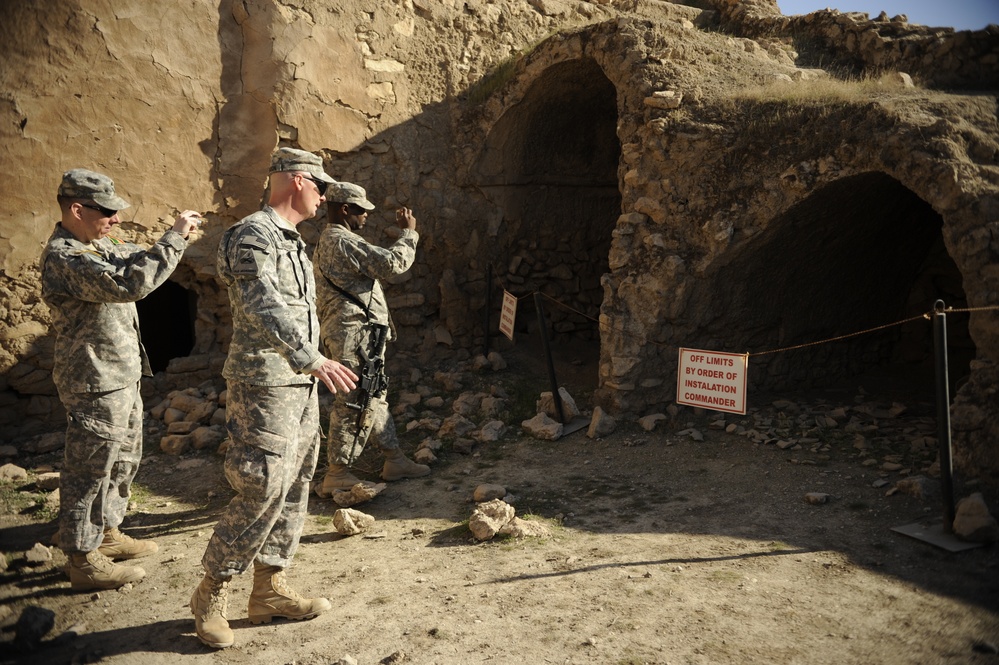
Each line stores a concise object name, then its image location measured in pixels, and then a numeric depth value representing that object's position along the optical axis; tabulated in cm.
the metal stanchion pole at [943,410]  393
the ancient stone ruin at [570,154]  543
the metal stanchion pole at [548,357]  612
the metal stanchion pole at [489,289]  758
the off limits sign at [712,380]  501
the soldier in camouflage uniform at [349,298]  491
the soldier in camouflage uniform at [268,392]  318
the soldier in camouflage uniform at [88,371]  375
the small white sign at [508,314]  648
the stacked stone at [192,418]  597
